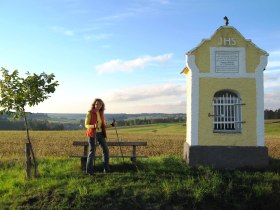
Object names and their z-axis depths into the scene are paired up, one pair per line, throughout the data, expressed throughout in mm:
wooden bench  8223
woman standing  7611
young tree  7815
